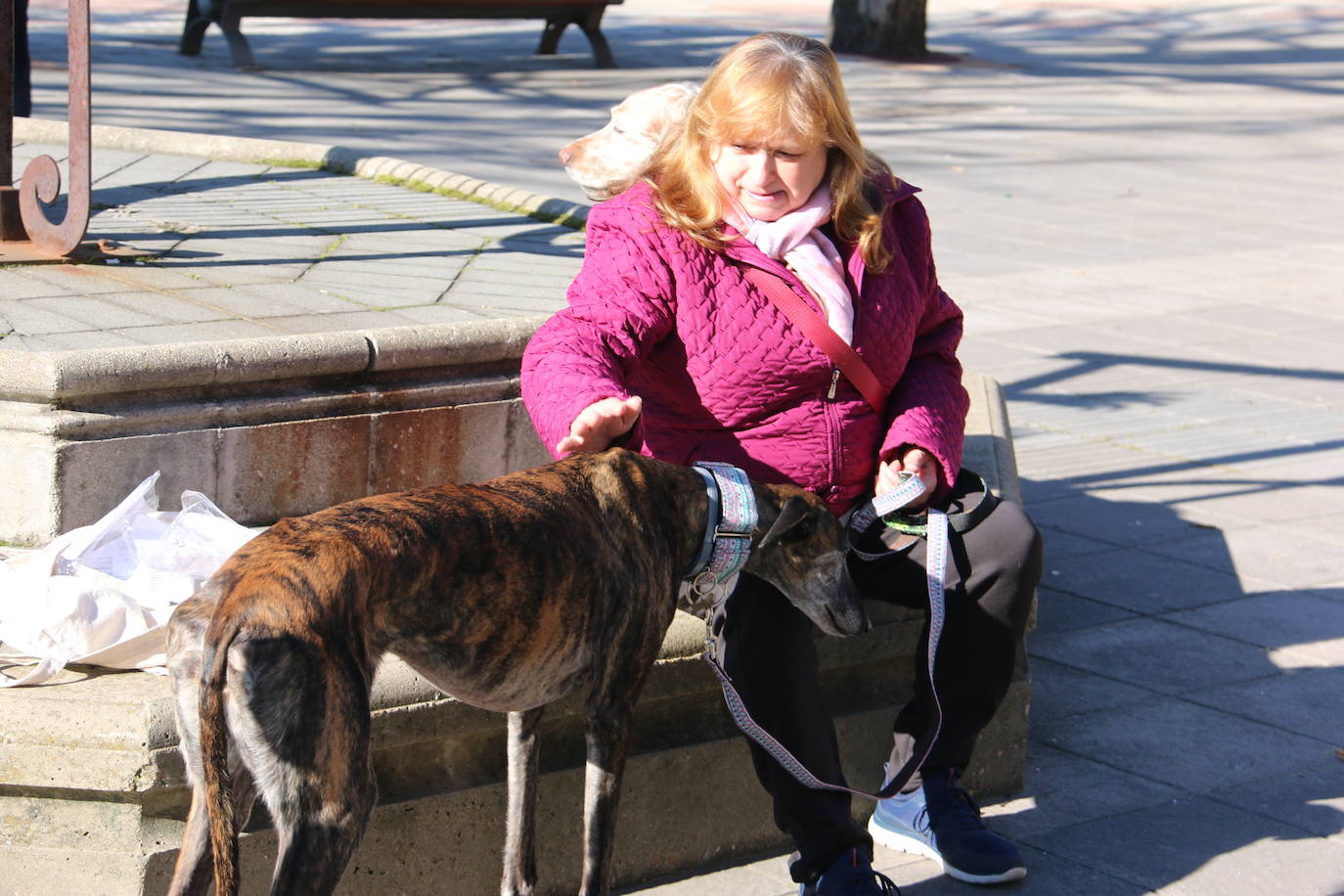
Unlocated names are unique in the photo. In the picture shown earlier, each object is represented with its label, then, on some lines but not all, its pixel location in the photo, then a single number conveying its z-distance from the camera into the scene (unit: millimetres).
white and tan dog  3844
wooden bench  16156
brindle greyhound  2176
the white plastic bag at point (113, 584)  3047
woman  3121
